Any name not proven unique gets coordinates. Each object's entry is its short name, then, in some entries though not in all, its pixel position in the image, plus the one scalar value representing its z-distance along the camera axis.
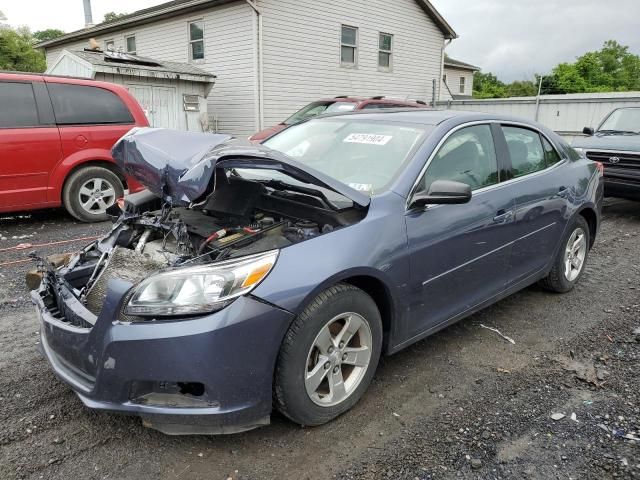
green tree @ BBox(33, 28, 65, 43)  65.50
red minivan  6.39
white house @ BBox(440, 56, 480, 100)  30.92
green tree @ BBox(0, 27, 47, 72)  30.77
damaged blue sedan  2.32
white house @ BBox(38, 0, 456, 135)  14.76
